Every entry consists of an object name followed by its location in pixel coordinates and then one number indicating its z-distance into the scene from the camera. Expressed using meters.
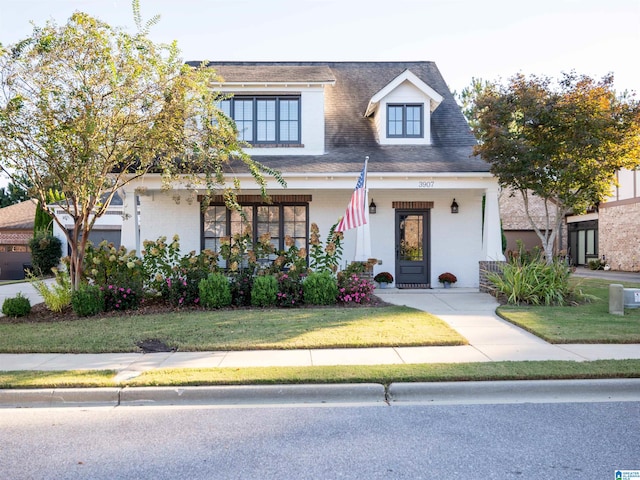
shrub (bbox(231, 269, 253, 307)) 10.47
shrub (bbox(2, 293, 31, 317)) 9.52
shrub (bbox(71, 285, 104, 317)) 9.44
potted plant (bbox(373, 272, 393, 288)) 13.66
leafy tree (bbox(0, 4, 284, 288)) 8.70
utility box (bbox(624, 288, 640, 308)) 9.46
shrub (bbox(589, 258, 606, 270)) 23.83
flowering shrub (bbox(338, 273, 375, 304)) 10.76
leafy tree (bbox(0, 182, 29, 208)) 44.30
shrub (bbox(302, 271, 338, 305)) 10.38
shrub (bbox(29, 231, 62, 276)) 22.64
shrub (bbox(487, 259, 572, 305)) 10.62
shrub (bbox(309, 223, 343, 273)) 10.96
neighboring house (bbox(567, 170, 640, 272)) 21.81
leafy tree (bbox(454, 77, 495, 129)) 35.55
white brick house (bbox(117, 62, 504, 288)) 13.75
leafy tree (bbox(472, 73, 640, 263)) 11.39
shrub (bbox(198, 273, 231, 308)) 10.04
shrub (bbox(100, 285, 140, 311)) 9.98
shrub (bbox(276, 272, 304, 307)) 10.40
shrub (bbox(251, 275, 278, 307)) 10.12
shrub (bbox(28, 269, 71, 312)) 9.83
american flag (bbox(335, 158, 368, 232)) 10.26
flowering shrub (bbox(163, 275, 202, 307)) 10.30
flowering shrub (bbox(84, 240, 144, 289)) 10.40
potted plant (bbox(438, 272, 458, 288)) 13.66
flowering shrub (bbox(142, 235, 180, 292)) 10.48
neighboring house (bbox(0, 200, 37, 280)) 25.81
